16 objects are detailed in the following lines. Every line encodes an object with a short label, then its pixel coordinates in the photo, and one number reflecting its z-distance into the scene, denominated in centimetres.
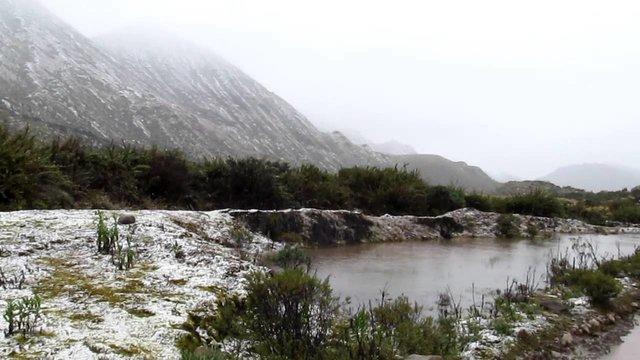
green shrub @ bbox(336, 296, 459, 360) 454
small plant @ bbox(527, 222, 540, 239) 1922
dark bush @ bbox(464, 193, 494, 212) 2367
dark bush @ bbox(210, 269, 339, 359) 461
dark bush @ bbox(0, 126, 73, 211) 1032
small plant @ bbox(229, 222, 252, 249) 1078
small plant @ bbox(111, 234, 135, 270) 647
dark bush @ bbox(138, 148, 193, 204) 1509
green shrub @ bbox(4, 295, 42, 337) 436
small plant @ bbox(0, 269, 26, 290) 542
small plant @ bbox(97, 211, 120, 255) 707
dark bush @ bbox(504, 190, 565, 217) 2425
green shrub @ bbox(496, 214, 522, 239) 1881
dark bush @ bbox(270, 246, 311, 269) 900
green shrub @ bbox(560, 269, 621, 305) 846
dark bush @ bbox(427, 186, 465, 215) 2148
